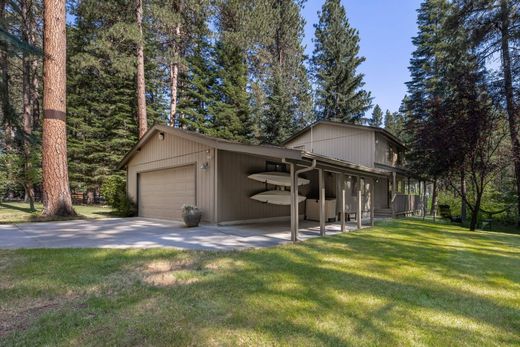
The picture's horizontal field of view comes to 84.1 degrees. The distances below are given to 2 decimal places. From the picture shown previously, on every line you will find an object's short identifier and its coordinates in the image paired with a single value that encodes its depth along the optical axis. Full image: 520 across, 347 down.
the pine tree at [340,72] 24.64
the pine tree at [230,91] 21.42
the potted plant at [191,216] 8.32
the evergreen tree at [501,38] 11.65
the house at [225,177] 7.66
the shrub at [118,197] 12.02
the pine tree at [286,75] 21.89
